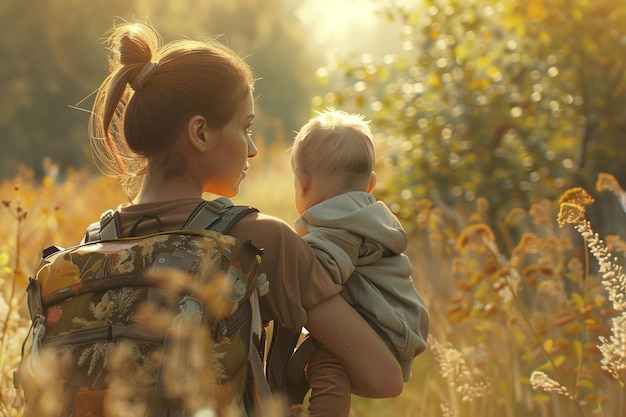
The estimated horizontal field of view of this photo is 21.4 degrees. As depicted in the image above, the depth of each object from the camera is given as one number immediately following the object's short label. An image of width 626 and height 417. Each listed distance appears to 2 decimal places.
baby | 4.35
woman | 4.01
